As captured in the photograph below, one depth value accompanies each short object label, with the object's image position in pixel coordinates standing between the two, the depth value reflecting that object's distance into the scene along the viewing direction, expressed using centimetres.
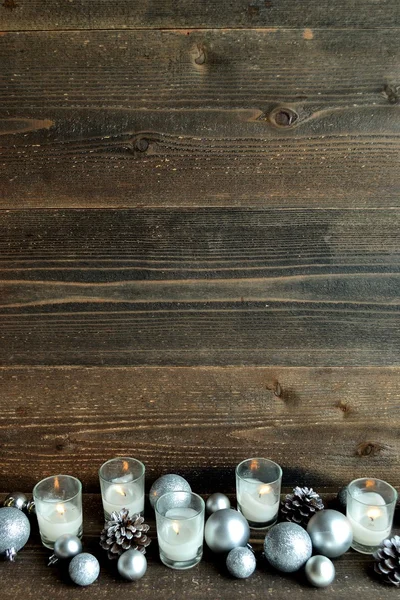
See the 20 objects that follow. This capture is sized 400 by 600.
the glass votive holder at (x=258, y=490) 96
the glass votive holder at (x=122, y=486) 97
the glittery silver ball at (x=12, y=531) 91
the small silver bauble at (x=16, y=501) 99
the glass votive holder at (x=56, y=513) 92
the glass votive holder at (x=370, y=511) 92
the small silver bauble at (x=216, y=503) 99
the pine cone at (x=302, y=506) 97
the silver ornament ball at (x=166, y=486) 99
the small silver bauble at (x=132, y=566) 86
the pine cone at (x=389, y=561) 86
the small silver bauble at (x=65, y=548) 89
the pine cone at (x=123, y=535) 90
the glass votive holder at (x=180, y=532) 88
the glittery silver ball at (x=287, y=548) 87
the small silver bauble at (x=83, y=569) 85
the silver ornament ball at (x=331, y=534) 90
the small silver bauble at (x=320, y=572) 85
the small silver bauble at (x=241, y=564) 86
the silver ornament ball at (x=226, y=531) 89
